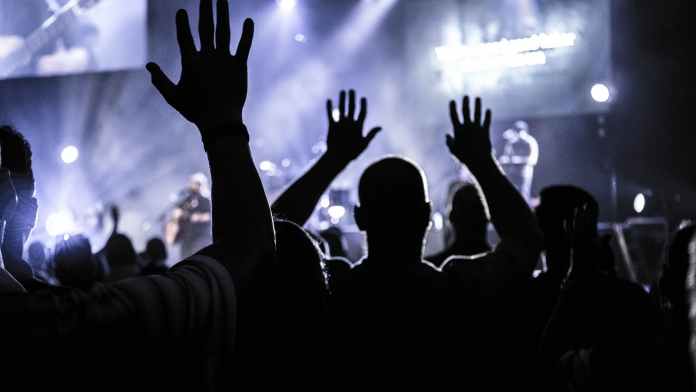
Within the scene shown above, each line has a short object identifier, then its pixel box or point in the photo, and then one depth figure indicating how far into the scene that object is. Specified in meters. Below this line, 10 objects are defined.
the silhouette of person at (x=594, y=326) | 1.55
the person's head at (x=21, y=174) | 2.05
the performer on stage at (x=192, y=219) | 12.30
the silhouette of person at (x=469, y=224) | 3.27
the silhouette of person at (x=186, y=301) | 1.00
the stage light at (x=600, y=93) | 11.83
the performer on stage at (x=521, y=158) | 13.48
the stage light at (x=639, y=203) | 10.98
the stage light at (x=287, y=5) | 16.09
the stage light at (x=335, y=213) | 13.73
